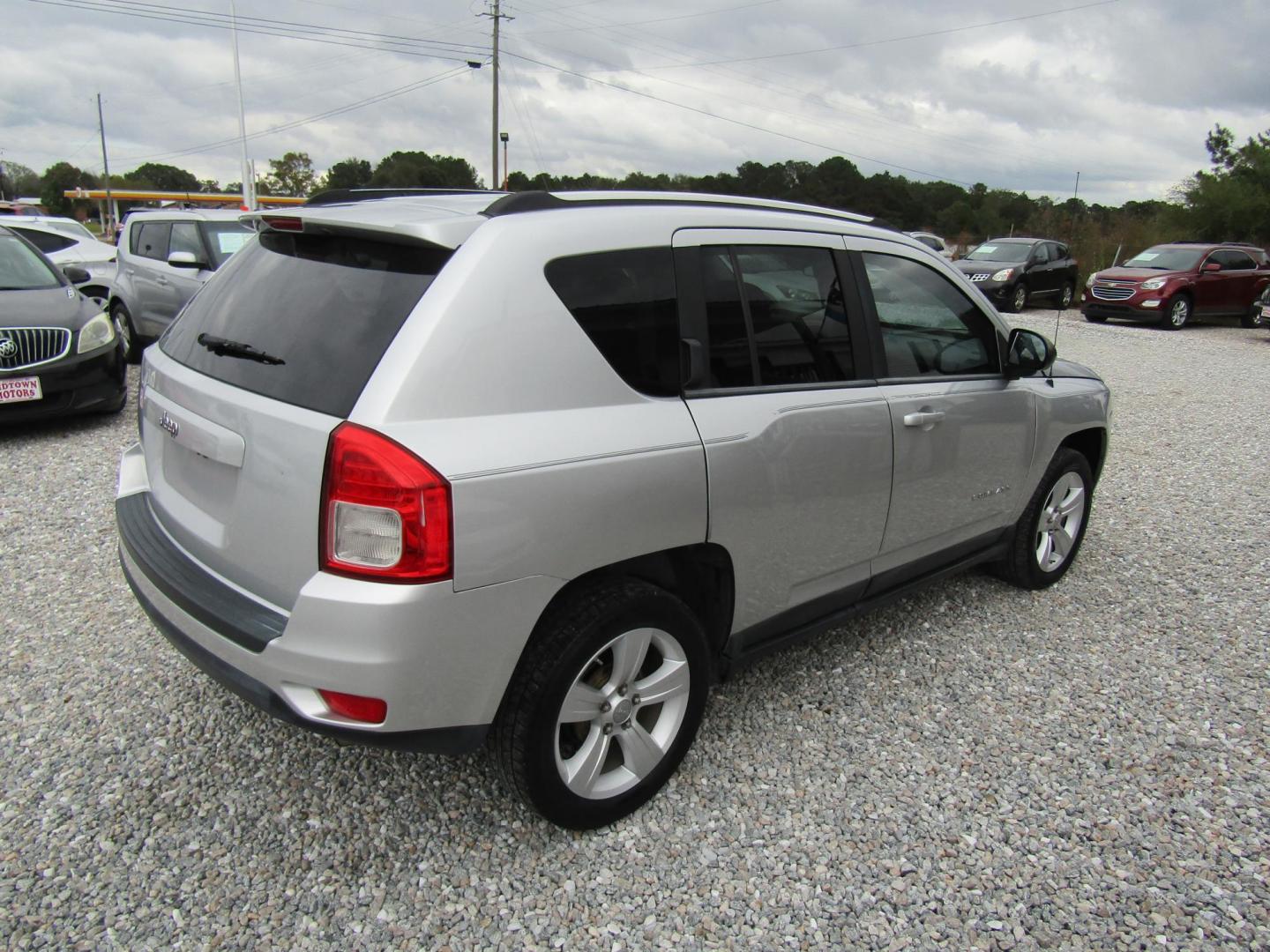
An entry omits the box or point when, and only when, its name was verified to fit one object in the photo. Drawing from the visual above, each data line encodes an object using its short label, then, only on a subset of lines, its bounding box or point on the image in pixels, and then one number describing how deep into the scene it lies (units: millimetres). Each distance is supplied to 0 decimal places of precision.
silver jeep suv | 2023
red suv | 16953
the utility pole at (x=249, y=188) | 28094
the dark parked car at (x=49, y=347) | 6184
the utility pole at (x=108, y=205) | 63556
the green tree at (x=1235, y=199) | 27797
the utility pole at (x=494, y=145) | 34447
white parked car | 11453
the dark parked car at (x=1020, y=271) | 18281
